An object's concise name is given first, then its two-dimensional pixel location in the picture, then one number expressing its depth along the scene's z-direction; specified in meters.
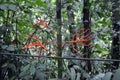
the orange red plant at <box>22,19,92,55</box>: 1.63
